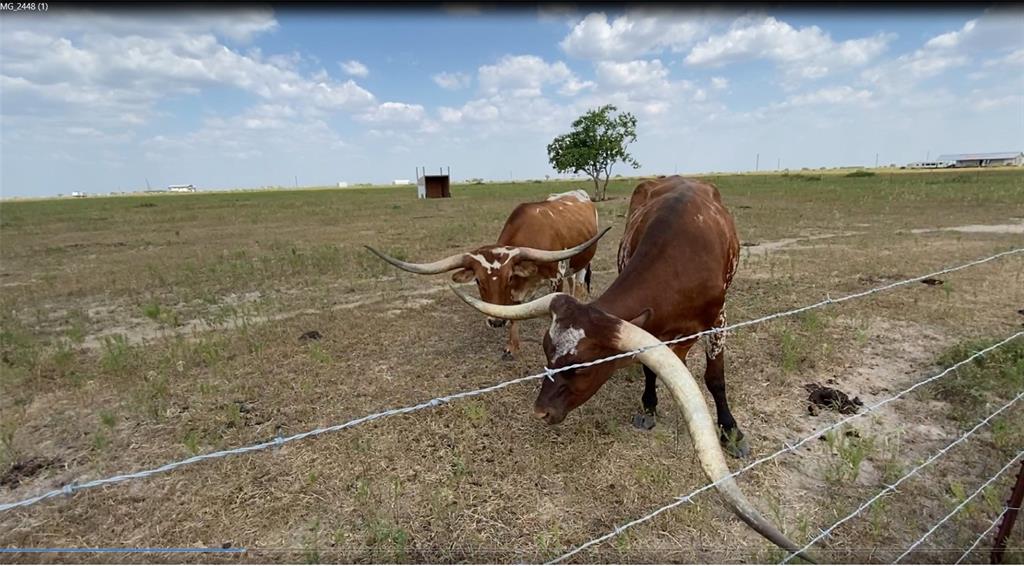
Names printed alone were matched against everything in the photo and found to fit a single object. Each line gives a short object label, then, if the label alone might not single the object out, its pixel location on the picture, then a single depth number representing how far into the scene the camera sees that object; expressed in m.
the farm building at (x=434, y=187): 40.94
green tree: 29.23
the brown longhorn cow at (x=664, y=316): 2.08
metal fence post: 2.14
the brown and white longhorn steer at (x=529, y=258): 4.89
